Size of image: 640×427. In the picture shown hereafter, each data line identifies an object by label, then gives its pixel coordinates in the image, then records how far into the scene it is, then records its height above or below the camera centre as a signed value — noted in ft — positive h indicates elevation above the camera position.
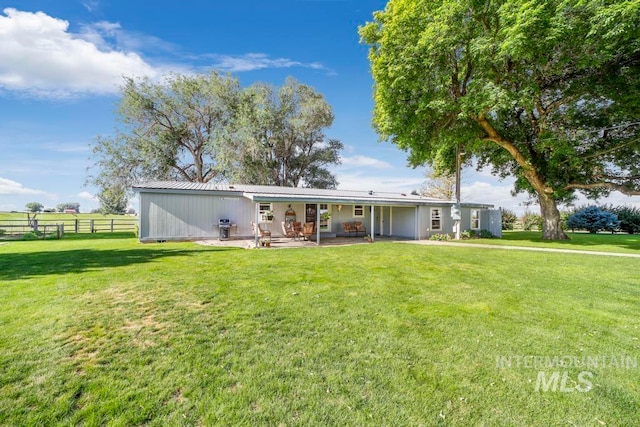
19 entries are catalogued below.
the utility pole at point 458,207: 52.08 +2.64
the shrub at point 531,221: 82.12 -0.09
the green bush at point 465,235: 53.57 -2.71
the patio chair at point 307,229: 43.16 -1.15
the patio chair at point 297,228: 45.11 -1.05
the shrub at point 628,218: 71.41 +0.60
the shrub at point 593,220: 72.84 +0.14
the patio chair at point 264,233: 40.88 -1.66
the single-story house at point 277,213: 41.34 +1.64
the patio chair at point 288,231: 45.48 -1.53
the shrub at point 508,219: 87.37 +0.58
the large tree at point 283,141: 72.54 +23.83
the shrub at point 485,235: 56.29 -2.87
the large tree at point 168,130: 70.08 +25.21
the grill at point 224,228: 44.09 -0.96
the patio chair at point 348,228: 52.52 -1.25
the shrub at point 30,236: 45.99 -2.22
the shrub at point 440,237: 50.80 -2.92
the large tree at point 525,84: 32.65 +20.49
